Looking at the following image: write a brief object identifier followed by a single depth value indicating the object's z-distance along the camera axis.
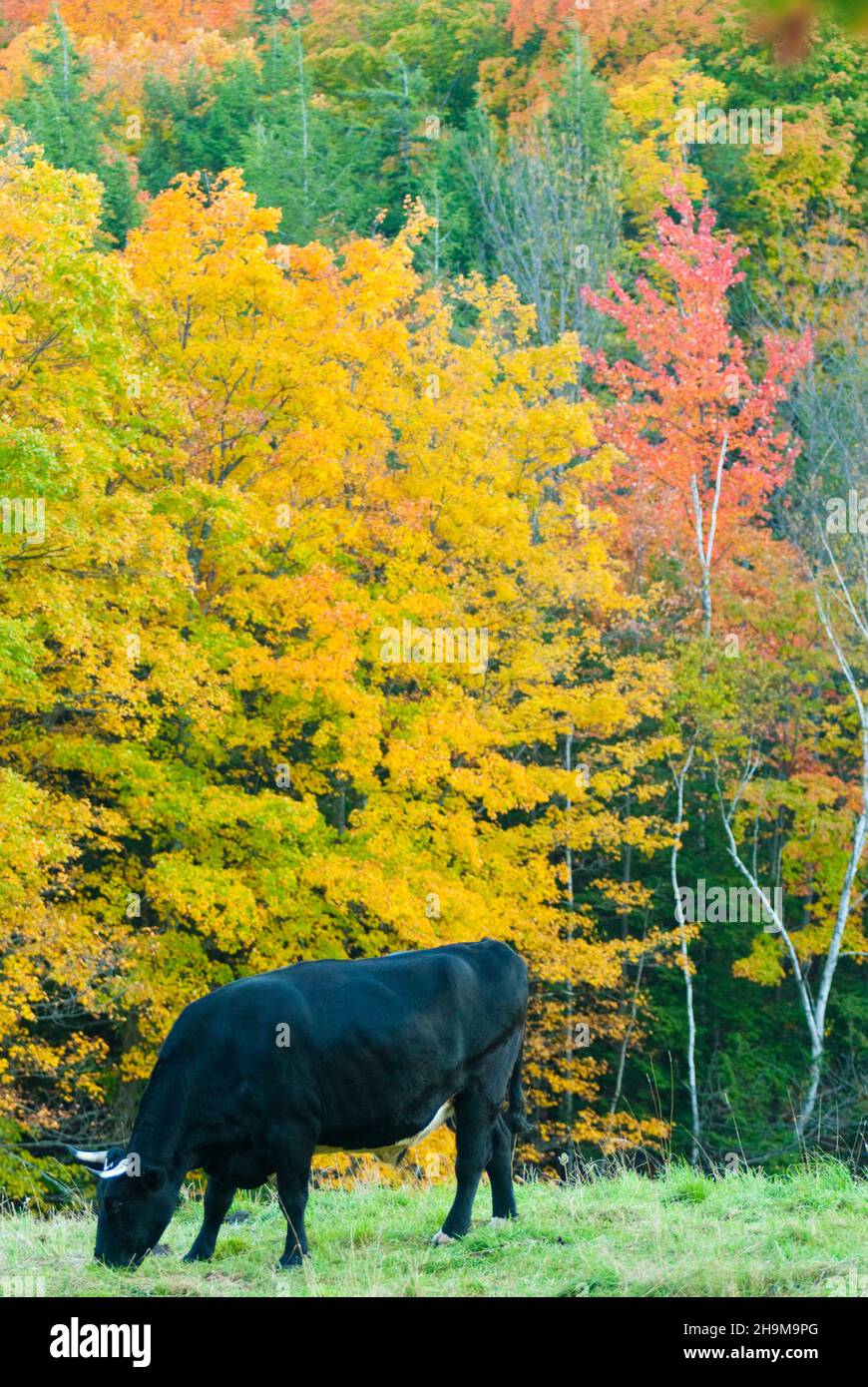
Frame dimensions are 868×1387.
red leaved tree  35.75
